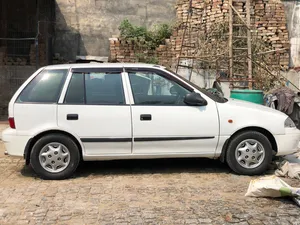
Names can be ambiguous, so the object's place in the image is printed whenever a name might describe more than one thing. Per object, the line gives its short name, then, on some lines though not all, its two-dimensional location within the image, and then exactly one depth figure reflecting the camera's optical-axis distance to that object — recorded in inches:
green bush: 476.4
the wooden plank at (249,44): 429.1
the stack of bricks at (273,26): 459.2
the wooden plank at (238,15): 430.3
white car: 211.3
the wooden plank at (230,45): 434.3
